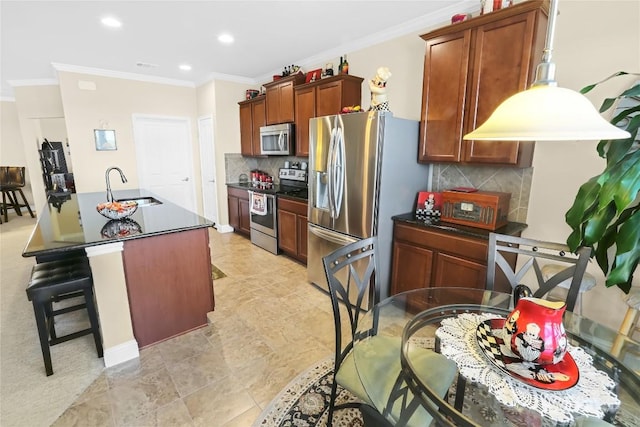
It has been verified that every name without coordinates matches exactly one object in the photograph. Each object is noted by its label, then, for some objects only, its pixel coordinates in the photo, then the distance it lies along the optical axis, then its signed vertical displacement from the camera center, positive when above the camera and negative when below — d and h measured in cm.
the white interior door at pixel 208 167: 543 -13
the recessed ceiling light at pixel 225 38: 336 +139
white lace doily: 91 -74
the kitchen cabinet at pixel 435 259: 222 -79
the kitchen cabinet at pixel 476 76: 204 +64
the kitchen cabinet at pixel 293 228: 377 -89
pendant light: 81 +13
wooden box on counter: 226 -37
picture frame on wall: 479 +32
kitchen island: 197 -78
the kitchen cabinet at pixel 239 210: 494 -86
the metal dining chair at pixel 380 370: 108 -88
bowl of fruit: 230 -39
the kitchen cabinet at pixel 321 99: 343 +74
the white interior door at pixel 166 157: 525 +5
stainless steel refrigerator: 251 -14
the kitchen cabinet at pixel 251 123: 482 +61
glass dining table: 92 -76
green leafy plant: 143 -25
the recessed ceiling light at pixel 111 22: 294 +137
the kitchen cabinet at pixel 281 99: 409 +88
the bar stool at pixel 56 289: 186 -82
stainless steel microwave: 420 +30
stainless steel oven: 422 -88
